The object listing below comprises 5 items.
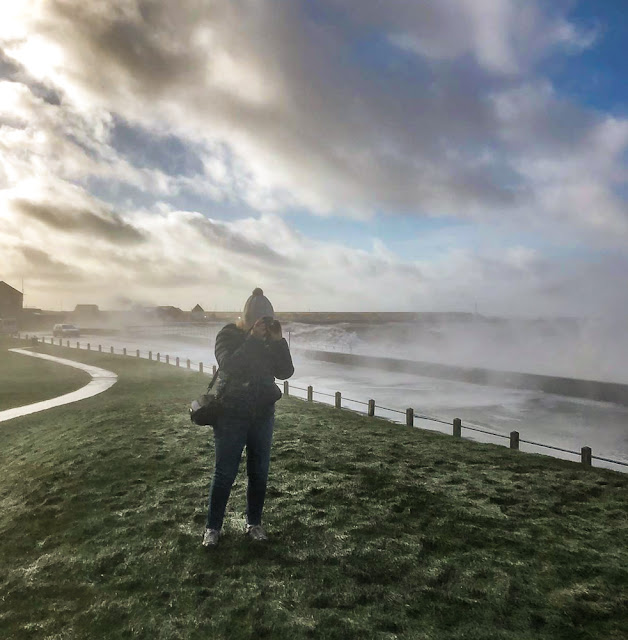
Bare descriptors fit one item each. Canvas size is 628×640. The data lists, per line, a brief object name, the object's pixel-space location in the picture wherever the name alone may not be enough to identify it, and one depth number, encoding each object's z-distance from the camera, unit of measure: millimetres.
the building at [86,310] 132500
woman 4223
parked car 62888
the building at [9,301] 80125
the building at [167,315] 145125
